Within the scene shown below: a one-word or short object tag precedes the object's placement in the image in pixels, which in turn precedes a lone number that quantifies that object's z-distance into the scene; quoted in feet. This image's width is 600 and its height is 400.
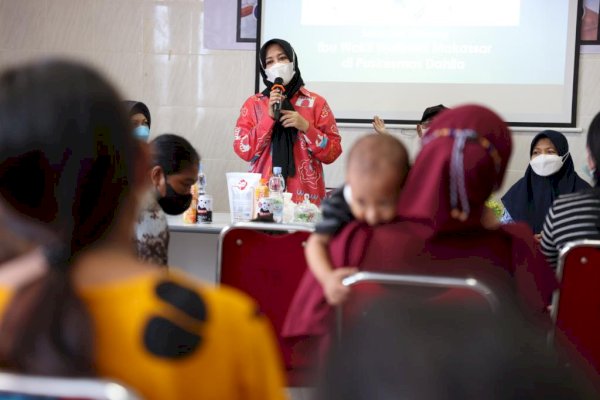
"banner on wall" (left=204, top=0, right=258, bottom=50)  15.74
